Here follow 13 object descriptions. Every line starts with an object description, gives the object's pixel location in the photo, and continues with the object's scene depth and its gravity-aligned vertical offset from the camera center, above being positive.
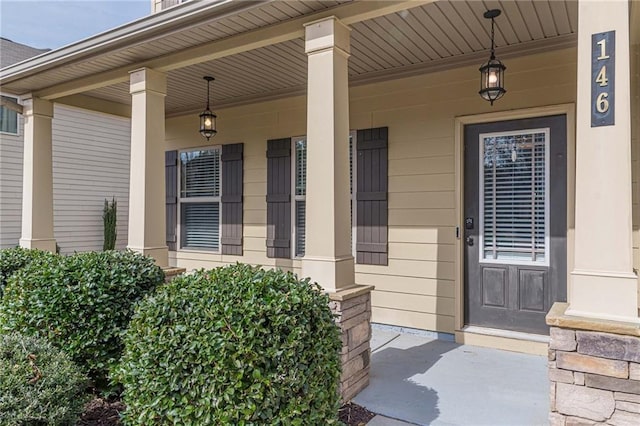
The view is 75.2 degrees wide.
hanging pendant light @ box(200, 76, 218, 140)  5.12 +1.13
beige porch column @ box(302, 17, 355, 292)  2.91 +0.41
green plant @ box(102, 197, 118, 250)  8.62 -0.20
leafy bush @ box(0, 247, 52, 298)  3.95 -0.45
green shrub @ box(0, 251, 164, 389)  2.59 -0.60
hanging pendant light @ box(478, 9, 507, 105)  3.47 +1.15
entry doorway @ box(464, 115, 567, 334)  3.64 -0.06
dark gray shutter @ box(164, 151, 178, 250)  6.27 +0.24
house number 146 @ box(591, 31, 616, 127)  2.10 +0.70
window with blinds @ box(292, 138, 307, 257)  5.11 +0.27
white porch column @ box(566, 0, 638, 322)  2.05 +0.11
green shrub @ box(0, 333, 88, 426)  1.85 -0.81
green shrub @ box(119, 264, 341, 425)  1.73 -0.62
